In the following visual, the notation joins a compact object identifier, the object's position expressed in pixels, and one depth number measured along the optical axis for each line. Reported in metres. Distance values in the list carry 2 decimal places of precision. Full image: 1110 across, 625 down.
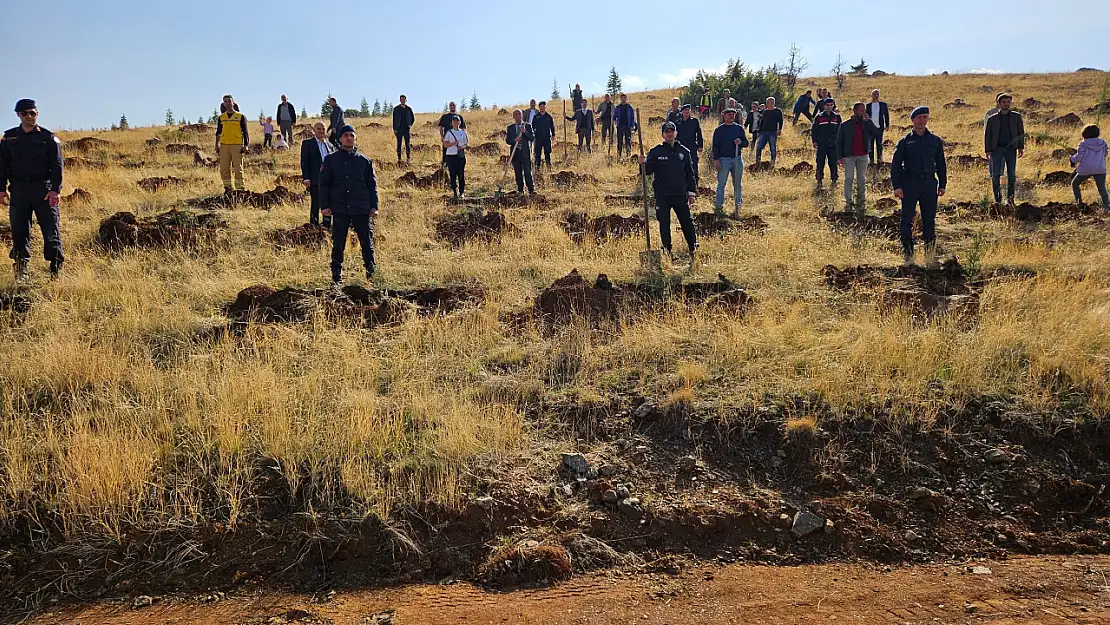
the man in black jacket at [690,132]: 11.46
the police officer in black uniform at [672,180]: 8.38
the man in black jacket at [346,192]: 7.22
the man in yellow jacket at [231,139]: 11.36
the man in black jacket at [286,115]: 17.77
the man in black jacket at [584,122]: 18.94
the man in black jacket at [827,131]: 12.00
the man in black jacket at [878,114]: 12.86
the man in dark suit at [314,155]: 9.14
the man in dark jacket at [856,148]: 10.62
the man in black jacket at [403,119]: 15.80
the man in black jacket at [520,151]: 12.62
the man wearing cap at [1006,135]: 10.22
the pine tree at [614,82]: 61.96
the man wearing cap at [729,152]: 10.71
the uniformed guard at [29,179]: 6.74
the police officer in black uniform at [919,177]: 7.93
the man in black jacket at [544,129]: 14.74
